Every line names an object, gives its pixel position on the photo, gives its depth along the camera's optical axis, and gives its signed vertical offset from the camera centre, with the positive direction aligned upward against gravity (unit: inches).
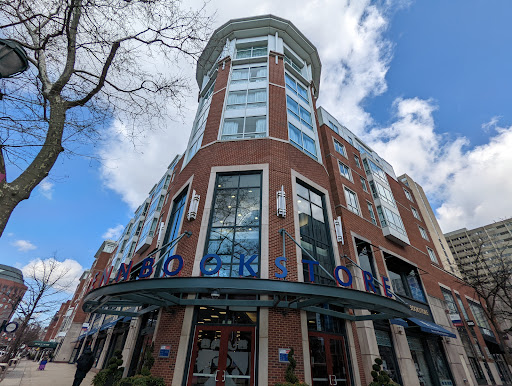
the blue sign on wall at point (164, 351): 385.7 +22.9
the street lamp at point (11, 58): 155.2 +154.0
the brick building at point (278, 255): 381.1 +223.9
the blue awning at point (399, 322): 608.6 +109.3
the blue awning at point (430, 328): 650.8 +110.5
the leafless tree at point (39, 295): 853.7 +220.1
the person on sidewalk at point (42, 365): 934.9 -0.4
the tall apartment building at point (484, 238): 3885.3 +1859.1
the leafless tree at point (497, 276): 832.8 +314.9
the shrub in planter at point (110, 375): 406.3 -9.5
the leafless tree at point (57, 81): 216.2 +275.5
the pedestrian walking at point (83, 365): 412.1 +2.2
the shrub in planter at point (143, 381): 338.0 -13.0
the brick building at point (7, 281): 4062.5 +1107.3
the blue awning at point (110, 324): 827.8 +119.0
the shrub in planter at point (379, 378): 416.6 +0.4
